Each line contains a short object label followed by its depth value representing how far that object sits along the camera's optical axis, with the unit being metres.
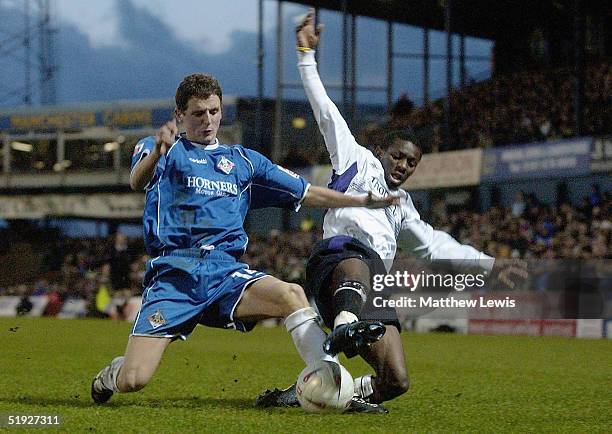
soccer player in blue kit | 12.37
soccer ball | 11.76
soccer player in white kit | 13.20
